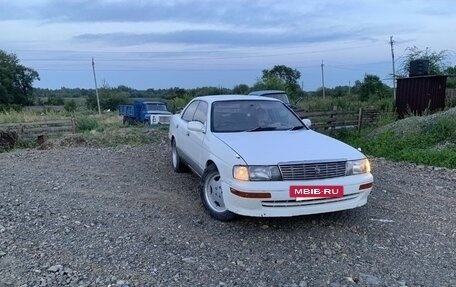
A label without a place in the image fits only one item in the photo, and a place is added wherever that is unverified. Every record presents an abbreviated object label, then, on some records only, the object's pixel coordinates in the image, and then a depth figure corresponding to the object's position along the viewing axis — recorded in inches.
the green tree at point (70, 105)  1732.5
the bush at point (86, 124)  535.2
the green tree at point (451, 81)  977.5
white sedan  157.6
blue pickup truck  893.8
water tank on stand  650.8
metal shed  607.5
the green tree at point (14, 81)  1988.2
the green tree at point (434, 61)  973.8
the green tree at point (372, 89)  1313.2
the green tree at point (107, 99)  1920.5
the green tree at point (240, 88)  1521.7
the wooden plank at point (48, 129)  450.9
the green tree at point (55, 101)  2207.2
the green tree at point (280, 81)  1302.9
